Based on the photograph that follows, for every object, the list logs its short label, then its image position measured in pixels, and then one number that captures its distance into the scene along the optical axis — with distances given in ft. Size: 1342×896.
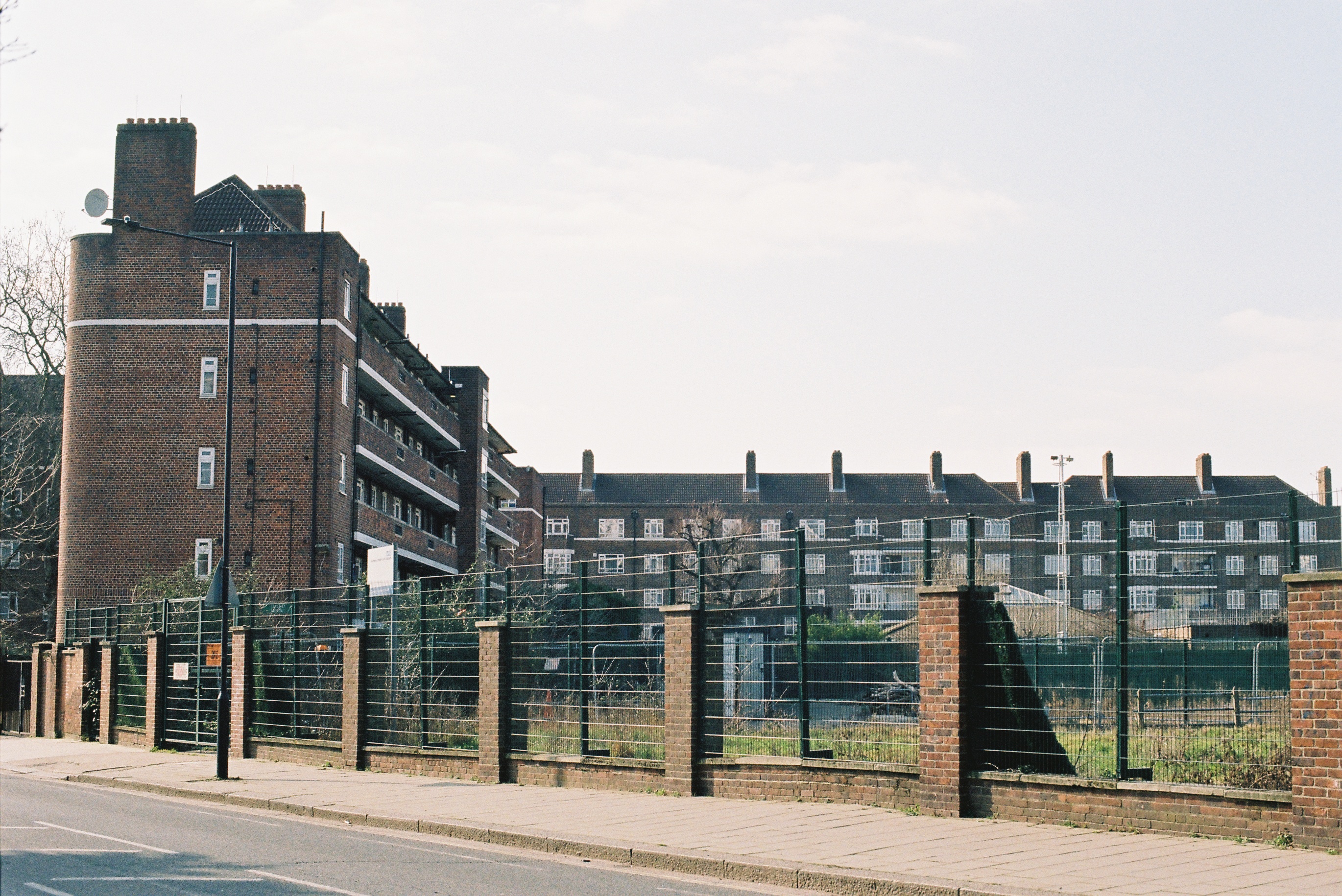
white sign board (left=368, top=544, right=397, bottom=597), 73.56
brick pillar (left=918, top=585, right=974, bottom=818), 41.88
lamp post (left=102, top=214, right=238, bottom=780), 66.44
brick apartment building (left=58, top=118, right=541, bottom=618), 133.59
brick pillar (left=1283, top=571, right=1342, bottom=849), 33.50
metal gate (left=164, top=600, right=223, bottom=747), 85.51
